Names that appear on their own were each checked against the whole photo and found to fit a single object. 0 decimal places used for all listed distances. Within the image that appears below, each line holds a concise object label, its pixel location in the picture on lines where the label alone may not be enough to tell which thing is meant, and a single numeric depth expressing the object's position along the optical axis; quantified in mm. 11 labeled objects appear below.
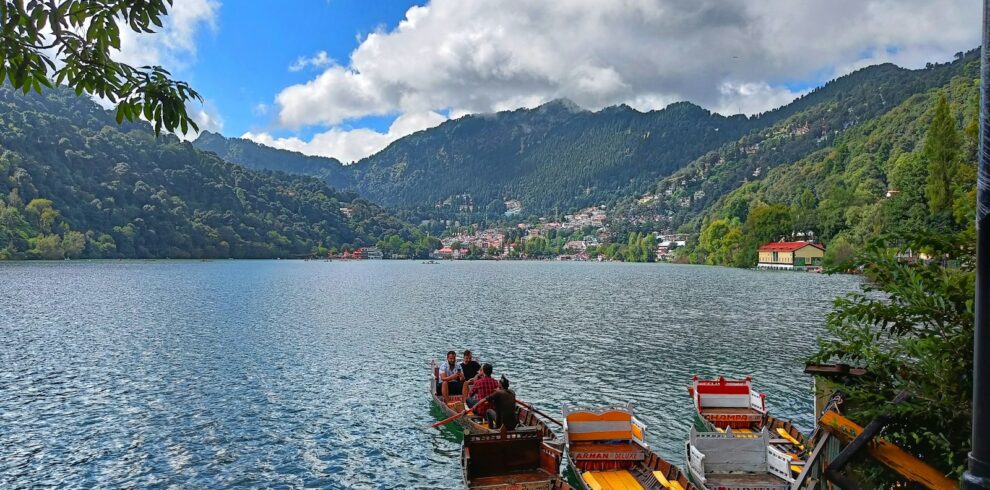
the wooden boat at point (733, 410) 19766
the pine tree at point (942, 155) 72250
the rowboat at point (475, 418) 17453
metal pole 3123
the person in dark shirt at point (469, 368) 23953
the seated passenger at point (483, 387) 19953
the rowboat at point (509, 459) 15133
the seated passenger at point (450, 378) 23500
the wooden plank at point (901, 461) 5645
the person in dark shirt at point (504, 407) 16766
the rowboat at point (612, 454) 15039
